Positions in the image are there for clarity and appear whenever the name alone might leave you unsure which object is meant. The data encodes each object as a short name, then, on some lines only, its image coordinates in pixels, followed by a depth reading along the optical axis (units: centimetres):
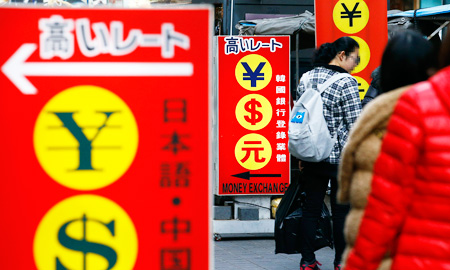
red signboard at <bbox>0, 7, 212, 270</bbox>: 483
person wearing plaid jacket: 1006
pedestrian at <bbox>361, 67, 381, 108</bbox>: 1135
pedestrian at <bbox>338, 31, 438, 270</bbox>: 486
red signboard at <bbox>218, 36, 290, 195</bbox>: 1413
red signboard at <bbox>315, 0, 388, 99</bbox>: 1328
